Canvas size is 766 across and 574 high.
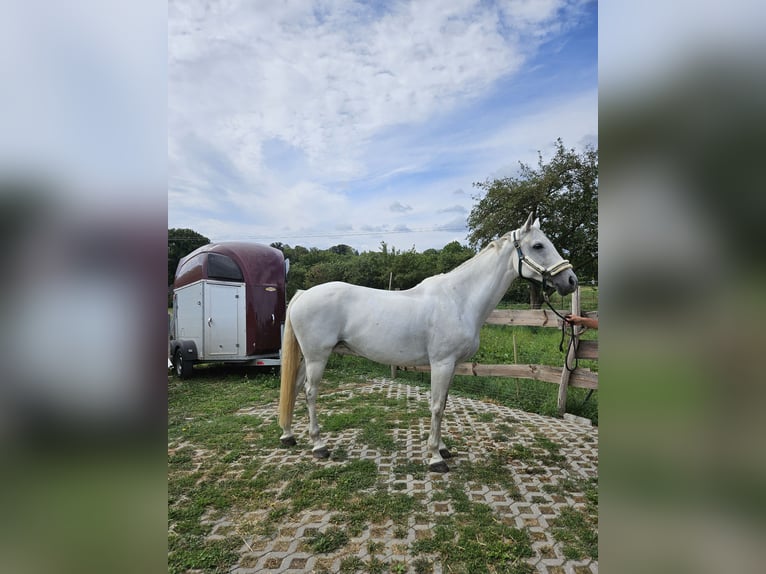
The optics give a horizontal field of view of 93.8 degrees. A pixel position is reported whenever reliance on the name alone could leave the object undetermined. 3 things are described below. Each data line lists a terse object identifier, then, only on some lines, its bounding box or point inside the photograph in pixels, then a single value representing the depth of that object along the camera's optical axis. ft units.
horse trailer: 22.45
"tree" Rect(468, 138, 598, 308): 43.45
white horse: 10.25
